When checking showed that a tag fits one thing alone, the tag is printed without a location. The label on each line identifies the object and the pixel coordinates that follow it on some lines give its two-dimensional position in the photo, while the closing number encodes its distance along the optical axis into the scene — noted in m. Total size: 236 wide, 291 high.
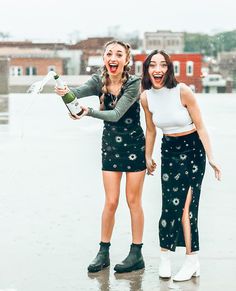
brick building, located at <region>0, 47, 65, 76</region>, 60.69
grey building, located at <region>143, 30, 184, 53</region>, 67.94
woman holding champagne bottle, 4.32
